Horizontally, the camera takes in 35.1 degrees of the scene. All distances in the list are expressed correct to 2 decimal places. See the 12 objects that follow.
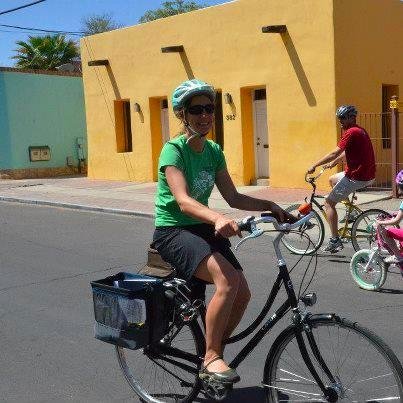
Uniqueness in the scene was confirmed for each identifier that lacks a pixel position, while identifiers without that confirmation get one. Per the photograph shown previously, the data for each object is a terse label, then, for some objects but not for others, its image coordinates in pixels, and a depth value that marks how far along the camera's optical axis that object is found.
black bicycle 3.22
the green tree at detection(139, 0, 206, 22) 49.00
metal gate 15.15
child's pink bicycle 6.56
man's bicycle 8.20
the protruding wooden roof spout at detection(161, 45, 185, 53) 17.47
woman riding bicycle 3.44
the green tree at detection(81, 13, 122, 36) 48.00
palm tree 30.56
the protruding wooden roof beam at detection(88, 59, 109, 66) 19.98
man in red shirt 8.20
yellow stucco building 14.69
